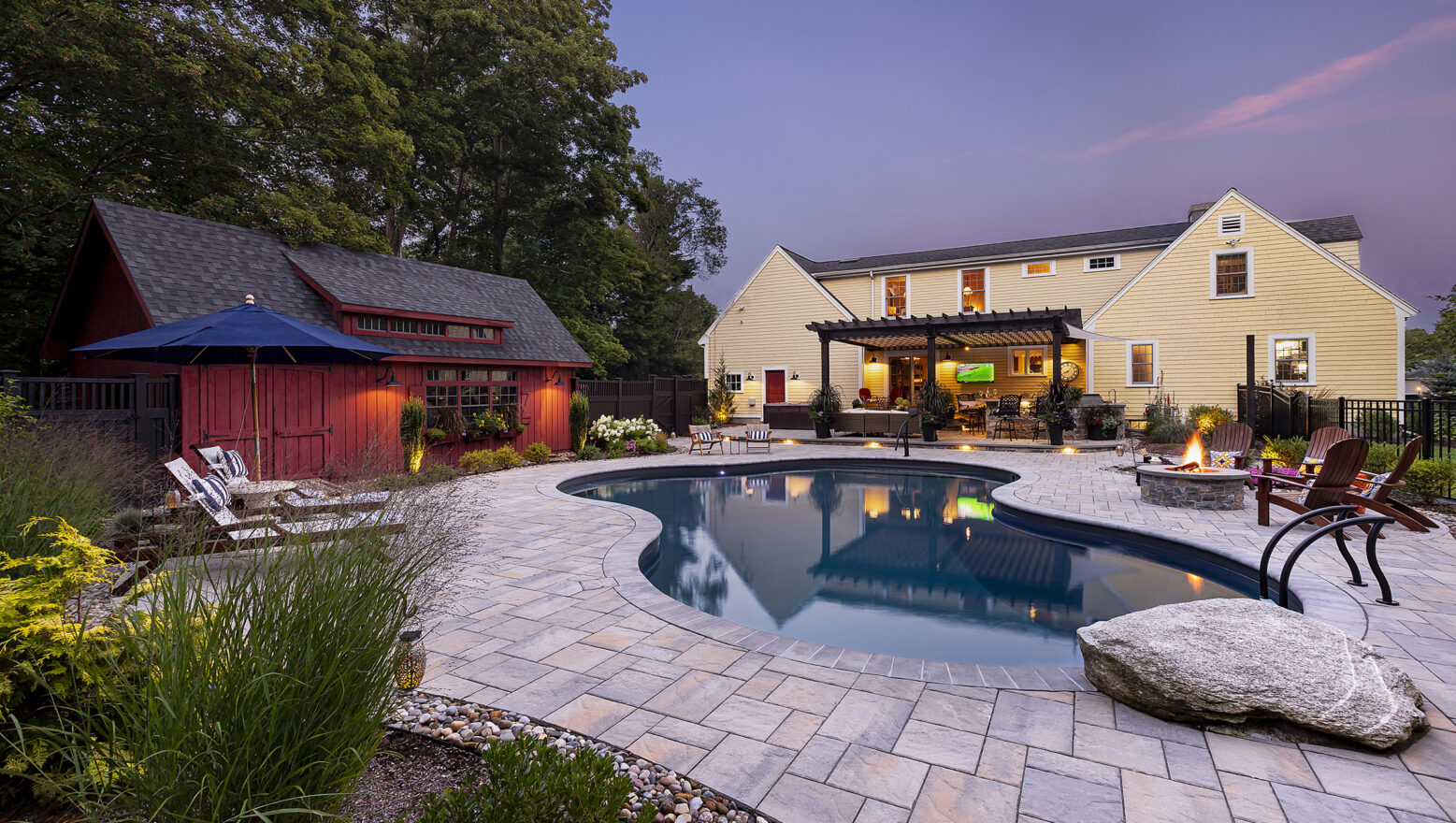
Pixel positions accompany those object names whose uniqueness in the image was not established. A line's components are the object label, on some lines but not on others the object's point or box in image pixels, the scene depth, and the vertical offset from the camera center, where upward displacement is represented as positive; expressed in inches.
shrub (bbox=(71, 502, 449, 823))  55.6 -28.4
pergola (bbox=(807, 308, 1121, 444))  568.1 +74.2
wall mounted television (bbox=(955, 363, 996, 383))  733.9 +32.0
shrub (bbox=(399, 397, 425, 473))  422.0 -13.5
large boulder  101.0 -48.9
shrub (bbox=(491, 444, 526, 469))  466.0 -42.5
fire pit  284.5 -42.0
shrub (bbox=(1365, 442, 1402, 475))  299.3 -30.9
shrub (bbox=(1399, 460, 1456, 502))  271.7 -37.4
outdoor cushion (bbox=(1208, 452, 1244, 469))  314.1 -32.2
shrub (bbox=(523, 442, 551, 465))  498.0 -41.8
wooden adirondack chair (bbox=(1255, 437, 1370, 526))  227.5 -31.4
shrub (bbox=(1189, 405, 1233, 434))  574.2 -18.7
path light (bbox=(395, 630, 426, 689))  105.2 -47.8
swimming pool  190.1 -69.8
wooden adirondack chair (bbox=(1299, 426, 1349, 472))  293.9 -22.3
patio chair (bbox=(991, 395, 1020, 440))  633.6 -16.6
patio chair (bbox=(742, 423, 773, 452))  570.9 -33.2
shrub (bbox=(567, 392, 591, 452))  544.7 -14.2
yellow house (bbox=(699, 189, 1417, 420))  605.6 +101.8
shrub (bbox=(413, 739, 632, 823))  67.1 -44.4
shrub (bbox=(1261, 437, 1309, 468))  363.3 -32.8
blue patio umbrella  247.5 +28.3
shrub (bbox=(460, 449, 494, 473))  448.1 -42.9
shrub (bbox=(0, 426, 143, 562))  115.7 -17.8
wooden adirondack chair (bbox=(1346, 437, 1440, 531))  224.1 -38.4
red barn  347.9 +56.1
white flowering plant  561.6 -26.4
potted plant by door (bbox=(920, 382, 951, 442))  596.4 -10.3
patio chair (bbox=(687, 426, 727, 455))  549.3 -34.2
